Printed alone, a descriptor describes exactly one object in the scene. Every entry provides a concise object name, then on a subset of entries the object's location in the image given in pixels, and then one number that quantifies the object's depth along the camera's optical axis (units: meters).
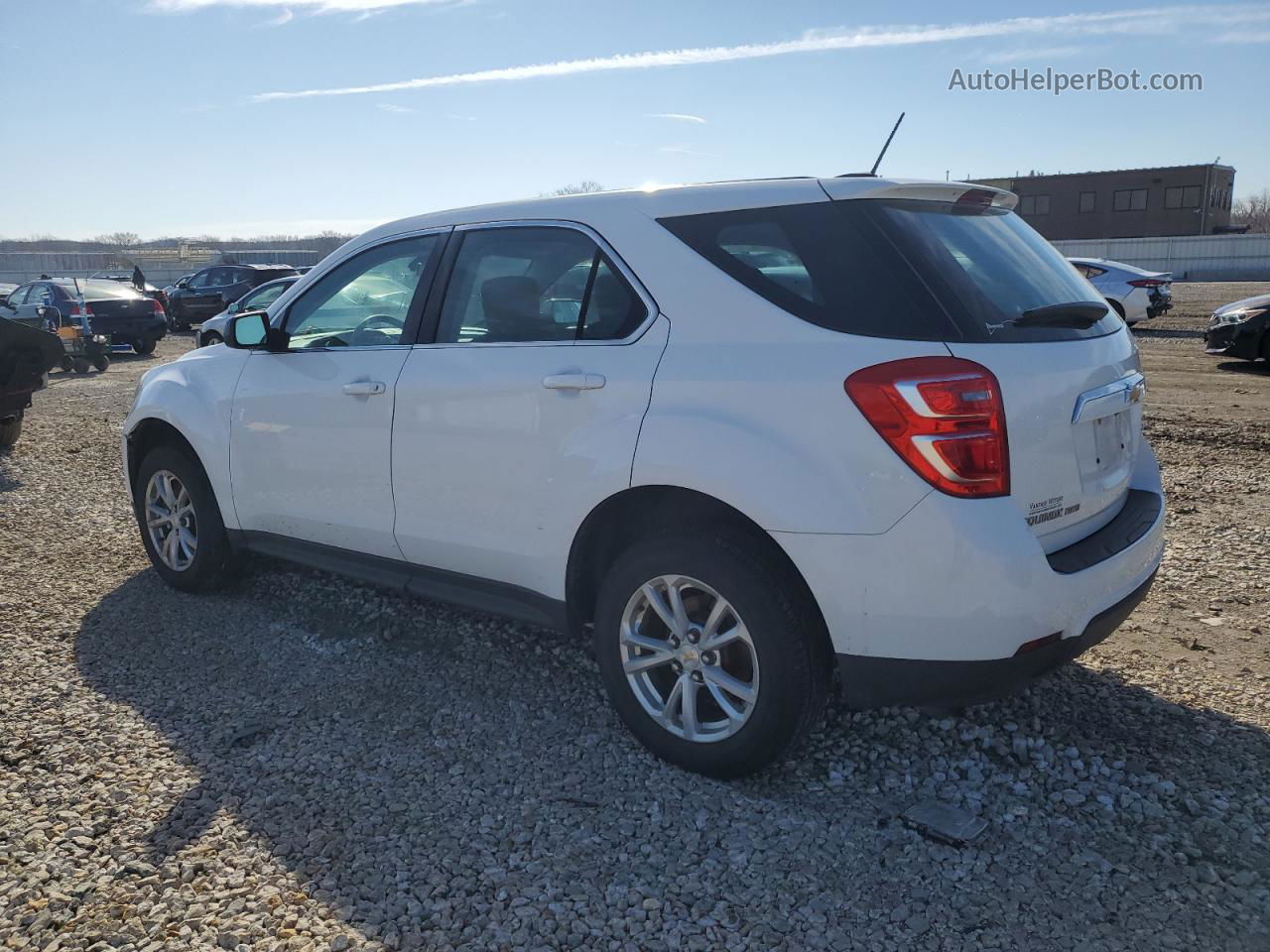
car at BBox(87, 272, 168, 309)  24.81
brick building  62.44
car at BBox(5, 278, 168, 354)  18.38
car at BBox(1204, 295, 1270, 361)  13.25
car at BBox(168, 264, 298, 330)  26.06
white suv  2.87
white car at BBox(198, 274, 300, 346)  16.34
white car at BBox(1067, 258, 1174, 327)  18.50
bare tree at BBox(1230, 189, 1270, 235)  88.19
